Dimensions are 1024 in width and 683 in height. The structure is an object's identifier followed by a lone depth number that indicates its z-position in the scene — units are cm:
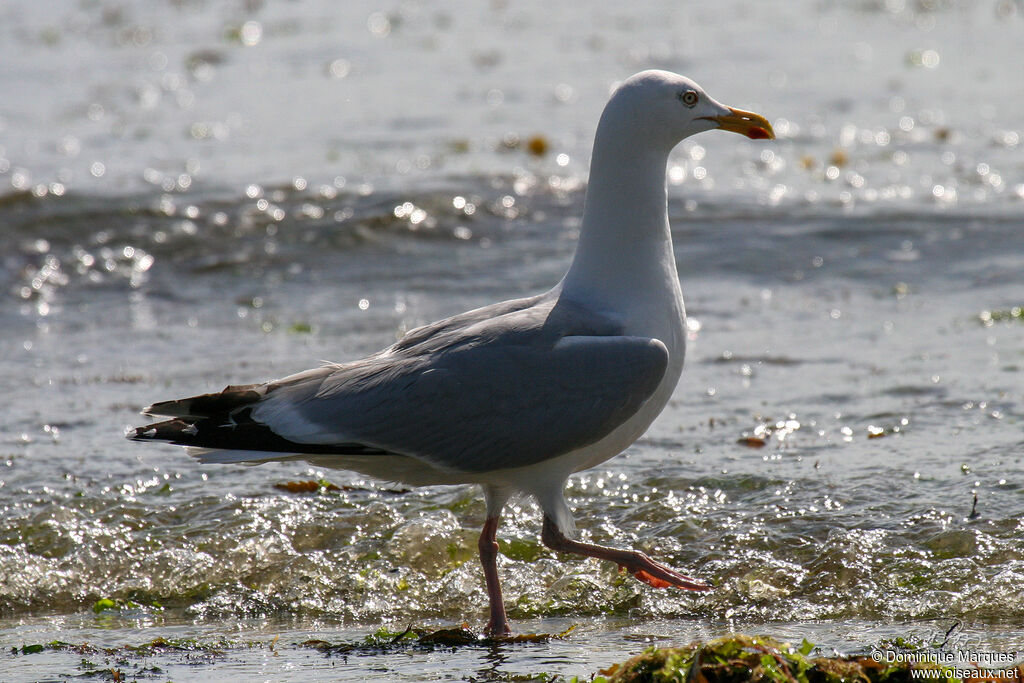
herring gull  987
